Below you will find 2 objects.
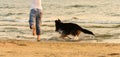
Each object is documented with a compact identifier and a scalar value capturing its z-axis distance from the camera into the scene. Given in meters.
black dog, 13.16
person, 11.52
